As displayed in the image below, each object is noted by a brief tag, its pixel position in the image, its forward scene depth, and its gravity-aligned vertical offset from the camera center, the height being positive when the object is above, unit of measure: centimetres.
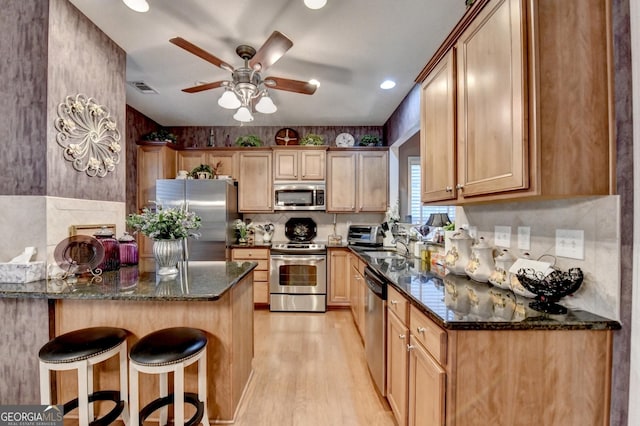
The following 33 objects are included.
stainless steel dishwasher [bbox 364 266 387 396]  191 -85
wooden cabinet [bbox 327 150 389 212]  420 +48
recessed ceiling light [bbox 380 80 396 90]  300 +141
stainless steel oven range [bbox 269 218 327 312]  381 -93
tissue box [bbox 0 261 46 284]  166 -37
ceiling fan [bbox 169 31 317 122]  188 +107
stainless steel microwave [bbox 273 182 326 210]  418 +27
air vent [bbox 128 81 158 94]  308 +143
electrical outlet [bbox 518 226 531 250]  147 -13
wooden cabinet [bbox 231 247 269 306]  388 -80
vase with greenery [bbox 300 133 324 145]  418 +109
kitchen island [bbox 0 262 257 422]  164 -65
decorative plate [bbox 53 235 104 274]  179 -28
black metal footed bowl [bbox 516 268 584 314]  116 -31
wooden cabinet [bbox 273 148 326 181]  418 +75
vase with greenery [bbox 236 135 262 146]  424 +109
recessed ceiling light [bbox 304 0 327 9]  164 +124
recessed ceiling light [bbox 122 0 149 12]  171 +129
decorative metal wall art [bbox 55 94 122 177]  196 +59
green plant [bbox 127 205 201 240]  183 -8
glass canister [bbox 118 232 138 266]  221 -31
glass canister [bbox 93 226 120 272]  202 -28
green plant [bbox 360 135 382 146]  419 +109
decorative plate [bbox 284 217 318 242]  452 -26
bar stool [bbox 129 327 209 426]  136 -76
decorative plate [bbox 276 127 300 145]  438 +120
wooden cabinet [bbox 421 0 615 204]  106 +44
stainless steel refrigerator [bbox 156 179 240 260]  364 +13
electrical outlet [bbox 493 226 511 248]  162 -14
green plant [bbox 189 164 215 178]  395 +60
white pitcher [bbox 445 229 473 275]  181 -25
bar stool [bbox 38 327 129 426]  137 -74
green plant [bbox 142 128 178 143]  403 +111
